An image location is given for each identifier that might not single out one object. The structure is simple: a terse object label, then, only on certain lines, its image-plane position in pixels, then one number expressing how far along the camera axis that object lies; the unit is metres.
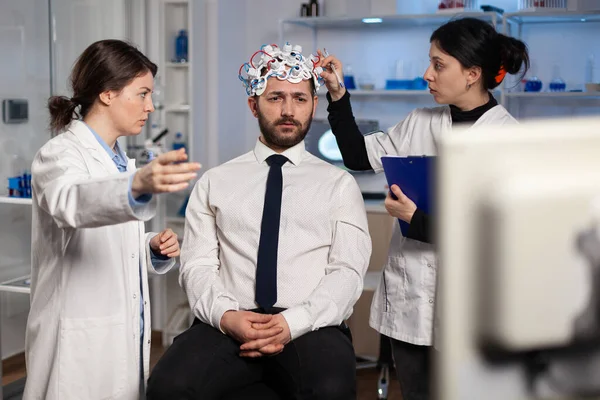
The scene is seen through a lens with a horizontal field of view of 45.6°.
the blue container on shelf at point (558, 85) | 3.84
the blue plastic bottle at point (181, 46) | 3.94
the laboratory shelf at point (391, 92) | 3.98
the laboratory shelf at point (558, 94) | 3.67
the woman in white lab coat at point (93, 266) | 1.74
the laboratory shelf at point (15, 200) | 2.95
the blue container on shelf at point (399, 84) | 4.08
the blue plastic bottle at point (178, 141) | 3.99
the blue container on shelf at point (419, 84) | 4.04
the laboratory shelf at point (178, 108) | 3.95
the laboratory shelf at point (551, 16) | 3.66
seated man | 1.81
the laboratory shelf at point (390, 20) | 3.79
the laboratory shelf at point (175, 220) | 3.92
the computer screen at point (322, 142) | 4.25
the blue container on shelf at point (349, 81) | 4.10
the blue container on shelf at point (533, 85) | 3.83
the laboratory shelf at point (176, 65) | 3.91
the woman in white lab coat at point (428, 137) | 2.02
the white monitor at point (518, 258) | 0.55
